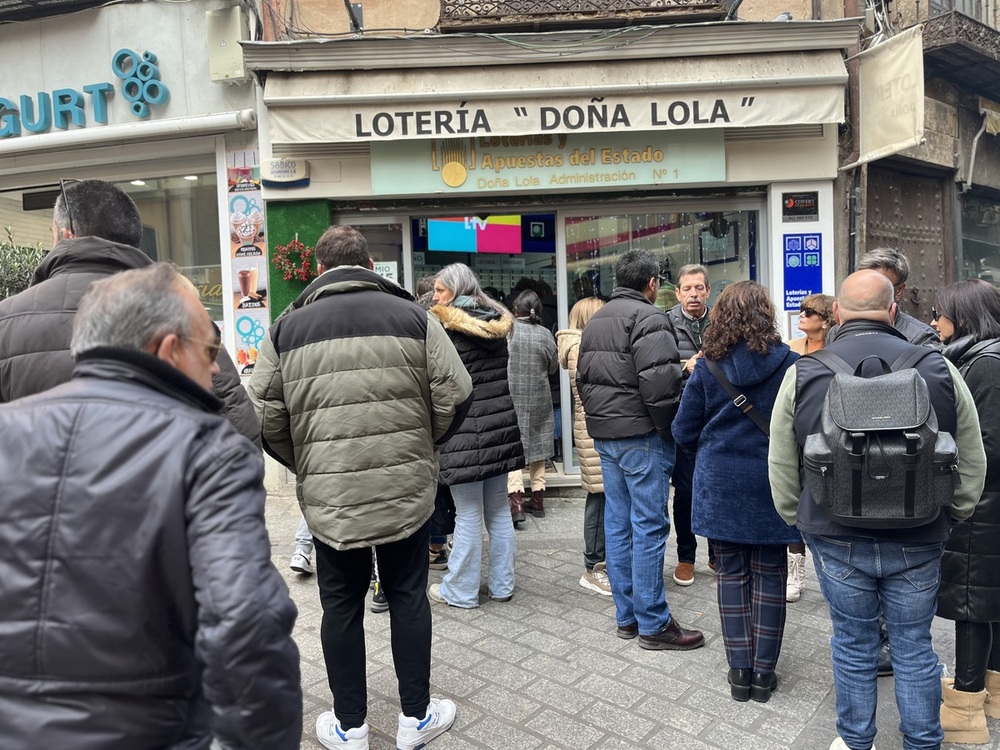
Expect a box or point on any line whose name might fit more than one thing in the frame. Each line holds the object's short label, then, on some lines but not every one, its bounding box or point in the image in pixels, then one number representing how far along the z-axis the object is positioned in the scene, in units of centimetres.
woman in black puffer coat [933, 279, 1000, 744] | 312
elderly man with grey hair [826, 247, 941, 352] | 373
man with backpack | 262
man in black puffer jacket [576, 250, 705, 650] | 403
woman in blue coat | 348
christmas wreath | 733
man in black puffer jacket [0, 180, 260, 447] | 251
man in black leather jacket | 141
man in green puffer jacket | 305
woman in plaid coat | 616
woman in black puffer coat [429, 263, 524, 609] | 455
